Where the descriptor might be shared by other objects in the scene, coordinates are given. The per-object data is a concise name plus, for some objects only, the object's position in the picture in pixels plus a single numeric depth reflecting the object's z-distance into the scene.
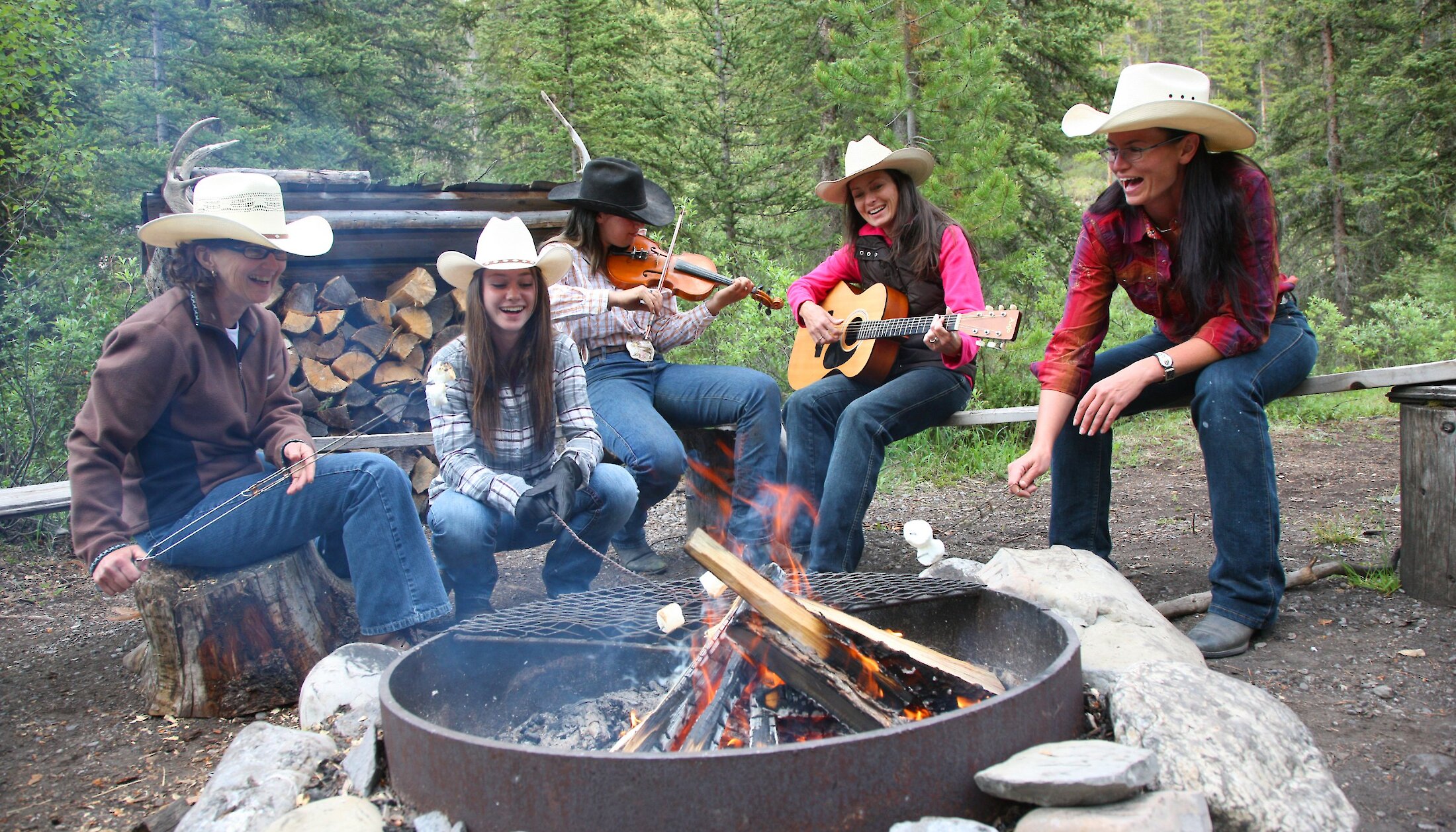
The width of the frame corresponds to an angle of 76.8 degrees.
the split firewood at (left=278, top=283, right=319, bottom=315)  5.04
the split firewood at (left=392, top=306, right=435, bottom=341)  5.25
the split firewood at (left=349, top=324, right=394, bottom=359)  5.19
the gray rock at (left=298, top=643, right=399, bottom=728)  2.49
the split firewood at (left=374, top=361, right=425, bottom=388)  5.26
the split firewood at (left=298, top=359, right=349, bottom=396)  5.06
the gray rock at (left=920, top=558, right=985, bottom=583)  3.22
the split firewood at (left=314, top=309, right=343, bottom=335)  5.10
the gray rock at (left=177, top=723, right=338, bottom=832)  1.83
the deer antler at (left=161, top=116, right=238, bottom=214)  3.09
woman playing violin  3.97
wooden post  2.99
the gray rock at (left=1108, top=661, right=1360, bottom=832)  1.67
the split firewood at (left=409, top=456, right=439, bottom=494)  5.35
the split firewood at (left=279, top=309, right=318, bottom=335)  5.02
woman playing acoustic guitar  3.46
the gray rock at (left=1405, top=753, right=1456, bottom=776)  2.07
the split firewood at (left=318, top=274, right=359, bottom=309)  5.12
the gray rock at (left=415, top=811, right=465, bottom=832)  1.70
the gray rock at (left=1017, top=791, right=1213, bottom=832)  1.52
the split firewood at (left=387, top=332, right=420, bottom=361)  5.27
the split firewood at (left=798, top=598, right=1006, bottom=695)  2.09
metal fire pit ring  1.54
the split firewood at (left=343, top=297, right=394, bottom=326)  5.21
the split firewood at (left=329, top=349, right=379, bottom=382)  5.14
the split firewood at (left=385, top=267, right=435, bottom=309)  5.23
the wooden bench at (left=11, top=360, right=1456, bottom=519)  3.00
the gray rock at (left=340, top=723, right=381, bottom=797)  1.95
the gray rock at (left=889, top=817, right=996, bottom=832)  1.56
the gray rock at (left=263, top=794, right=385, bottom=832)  1.68
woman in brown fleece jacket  2.71
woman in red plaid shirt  2.79
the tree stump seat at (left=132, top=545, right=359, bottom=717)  2.79
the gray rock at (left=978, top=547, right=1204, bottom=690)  2.38
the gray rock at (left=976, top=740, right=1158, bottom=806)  1.55
